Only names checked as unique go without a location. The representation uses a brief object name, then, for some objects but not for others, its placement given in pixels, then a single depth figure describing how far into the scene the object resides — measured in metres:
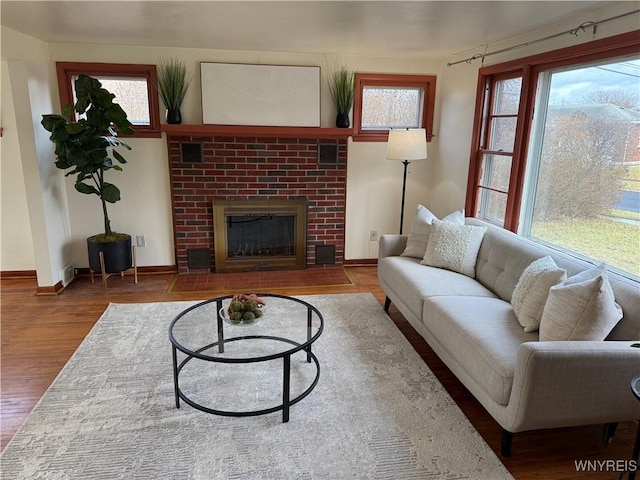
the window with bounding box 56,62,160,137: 4.01
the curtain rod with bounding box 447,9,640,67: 2.45
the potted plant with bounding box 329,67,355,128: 4.29
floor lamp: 3.88
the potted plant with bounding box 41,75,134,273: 3.57
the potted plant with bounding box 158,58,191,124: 4.02
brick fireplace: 4.29
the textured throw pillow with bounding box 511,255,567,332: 2.25
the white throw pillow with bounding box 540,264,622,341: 1.90
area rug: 1.88
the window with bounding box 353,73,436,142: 4.49
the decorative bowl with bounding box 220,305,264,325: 2.39
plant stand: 4.00
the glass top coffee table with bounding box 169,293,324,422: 2.29
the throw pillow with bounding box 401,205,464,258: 3.50
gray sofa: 1.80
